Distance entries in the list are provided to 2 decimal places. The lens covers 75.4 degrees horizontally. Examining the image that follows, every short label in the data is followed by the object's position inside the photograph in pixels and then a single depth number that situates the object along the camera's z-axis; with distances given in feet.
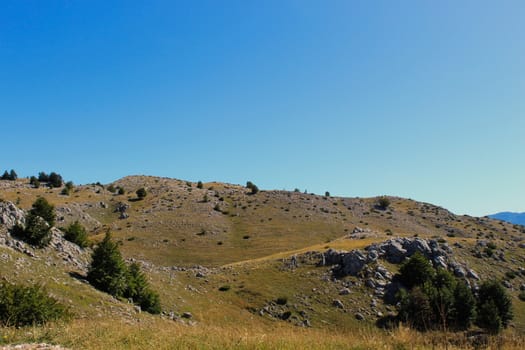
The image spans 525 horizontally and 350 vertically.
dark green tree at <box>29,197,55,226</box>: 123.24
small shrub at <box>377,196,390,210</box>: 383.14
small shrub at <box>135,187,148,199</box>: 344.49
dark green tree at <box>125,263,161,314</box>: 101.45
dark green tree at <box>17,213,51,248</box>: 99.77
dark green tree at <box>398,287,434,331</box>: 109.35
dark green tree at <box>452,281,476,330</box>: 125.40
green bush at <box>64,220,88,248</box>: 124.26
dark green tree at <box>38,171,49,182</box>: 394.52
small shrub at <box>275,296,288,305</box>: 135.03
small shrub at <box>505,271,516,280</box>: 171.53
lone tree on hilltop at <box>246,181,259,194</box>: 390.48
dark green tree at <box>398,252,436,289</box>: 147.54
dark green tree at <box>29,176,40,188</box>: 354.04
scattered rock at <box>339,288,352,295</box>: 143.54
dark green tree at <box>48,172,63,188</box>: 378.36
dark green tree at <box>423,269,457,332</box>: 118.21
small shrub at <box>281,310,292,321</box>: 126.54
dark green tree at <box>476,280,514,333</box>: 123.92
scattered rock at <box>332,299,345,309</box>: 136.15
